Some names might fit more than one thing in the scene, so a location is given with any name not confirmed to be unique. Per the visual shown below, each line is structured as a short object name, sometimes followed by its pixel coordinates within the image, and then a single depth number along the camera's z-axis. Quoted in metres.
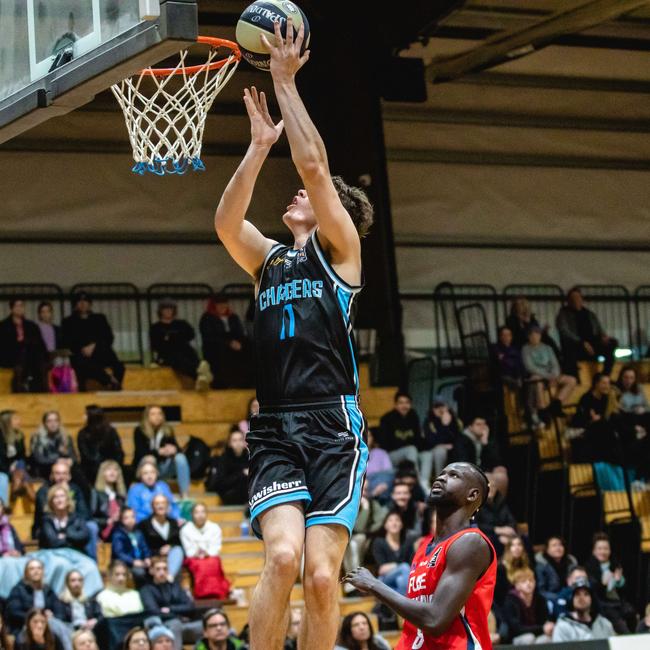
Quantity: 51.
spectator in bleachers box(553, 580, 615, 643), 15.60
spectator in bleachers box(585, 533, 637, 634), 16.64
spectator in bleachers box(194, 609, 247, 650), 13.39
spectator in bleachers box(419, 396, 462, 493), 18.05
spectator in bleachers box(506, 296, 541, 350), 20.78
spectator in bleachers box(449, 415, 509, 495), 17.84
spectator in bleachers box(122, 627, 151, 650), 12.79
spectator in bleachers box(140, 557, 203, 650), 14.33
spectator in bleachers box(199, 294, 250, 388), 19.50
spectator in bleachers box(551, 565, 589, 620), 16.08
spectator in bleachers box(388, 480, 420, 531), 16.31
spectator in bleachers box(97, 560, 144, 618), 14.34
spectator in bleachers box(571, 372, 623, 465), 19.20
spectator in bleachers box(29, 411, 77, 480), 16.47
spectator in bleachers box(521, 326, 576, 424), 20.20
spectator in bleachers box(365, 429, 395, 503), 16.77
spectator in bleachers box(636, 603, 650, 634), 16.00
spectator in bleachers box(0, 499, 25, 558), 14.48
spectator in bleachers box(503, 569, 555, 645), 15.56
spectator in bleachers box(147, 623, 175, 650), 13.12
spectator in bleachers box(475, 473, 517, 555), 16.70
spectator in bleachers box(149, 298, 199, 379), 19.48
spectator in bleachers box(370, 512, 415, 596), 15.38
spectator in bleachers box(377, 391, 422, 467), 18.06
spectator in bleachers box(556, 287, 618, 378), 21.25
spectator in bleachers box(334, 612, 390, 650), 13.34
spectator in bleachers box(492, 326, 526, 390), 20.36
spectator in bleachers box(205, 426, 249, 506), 17.52
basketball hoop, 7.71
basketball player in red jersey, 6.47
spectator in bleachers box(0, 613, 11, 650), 13.19
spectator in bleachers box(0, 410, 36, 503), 16.27
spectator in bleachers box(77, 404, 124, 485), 16.73
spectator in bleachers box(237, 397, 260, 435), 17.83
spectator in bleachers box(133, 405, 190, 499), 17.17
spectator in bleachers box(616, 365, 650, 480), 19.59
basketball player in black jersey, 6.27
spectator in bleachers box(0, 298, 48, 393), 18.47
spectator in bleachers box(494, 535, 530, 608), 16.03
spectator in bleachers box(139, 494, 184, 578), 15.20
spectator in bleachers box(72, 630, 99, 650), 12.84
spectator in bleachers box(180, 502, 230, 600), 15.52
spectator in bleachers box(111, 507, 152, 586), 14.88
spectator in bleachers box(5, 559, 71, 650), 13.74
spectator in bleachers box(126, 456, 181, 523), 15.80
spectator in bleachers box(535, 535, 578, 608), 16.47
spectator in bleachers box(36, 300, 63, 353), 18.86
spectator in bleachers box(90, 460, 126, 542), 15.50
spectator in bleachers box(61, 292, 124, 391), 18.95
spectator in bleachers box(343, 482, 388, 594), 16.30
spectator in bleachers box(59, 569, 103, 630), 13.85
